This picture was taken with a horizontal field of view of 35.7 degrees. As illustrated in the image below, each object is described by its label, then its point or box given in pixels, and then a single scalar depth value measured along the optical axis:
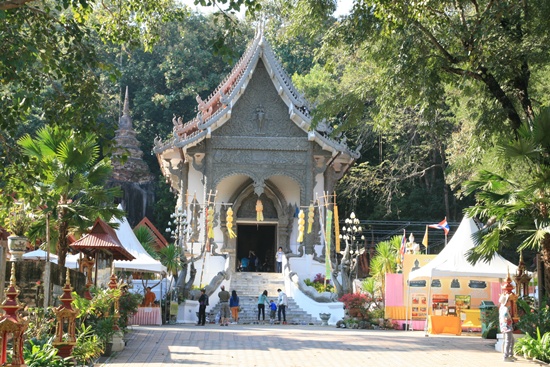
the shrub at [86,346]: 12.38
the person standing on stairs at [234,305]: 26.42
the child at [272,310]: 26.16
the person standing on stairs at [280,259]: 33.50
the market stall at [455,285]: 21.53
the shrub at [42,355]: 10.35
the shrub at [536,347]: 14.44
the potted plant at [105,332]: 14.23
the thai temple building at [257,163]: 33.69
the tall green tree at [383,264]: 27.69
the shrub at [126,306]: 17.53
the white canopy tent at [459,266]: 21.33
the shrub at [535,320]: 15.70
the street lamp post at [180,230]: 30.04
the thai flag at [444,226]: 28.24
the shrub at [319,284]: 29.83
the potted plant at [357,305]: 25.27
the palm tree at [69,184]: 16.66
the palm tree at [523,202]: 15.16
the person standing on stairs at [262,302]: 26.66
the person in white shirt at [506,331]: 14.84
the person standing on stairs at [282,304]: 25.89
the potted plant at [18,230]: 17.16
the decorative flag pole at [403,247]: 28.05
